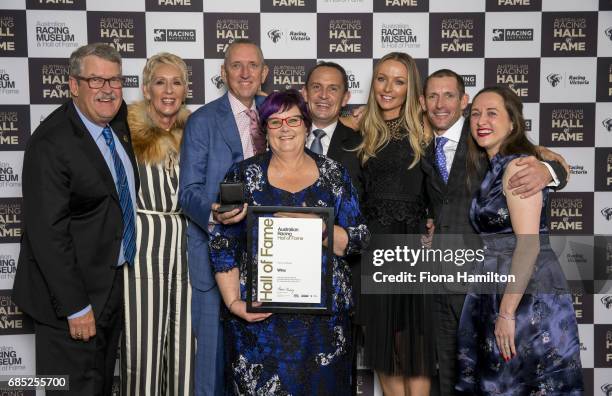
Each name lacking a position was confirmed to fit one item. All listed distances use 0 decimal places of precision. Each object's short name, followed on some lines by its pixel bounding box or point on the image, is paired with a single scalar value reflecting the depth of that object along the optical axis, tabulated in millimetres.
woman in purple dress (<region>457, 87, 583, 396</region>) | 2199
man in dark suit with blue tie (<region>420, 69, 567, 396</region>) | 2613
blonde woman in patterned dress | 2695
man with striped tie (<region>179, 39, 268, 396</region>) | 2650
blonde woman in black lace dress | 2672
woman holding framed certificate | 2049
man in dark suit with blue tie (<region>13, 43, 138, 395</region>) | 2326
